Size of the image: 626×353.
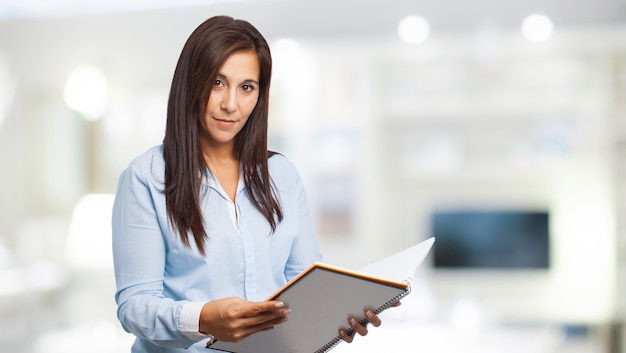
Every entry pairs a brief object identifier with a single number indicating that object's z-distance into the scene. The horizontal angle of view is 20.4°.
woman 3.07
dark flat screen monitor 10.17
